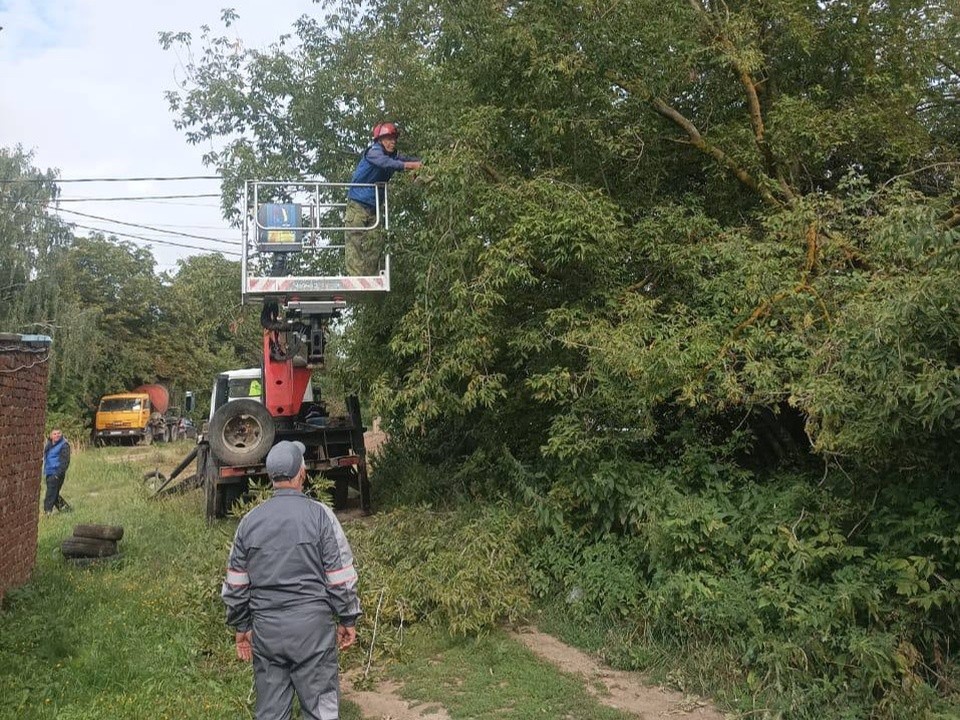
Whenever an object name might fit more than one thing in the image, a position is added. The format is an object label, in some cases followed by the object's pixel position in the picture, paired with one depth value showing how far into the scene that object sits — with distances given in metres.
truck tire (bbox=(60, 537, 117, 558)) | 9.38
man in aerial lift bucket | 9.20
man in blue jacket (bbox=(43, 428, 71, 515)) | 13.85
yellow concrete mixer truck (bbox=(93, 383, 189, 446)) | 33.78
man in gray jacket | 3.89
